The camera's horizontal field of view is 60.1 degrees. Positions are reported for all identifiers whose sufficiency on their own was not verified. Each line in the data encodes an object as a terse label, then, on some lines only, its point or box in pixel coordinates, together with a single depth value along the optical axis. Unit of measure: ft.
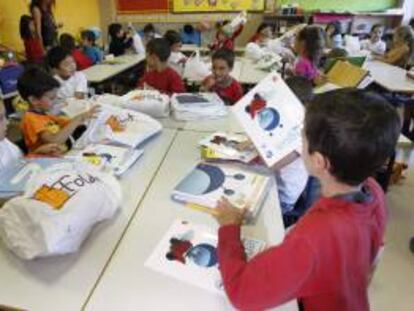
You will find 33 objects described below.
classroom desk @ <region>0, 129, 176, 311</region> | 2.90
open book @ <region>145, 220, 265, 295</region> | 3.07
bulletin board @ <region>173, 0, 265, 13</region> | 22.39
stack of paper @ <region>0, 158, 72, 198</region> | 4.08
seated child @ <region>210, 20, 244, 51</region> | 15.26
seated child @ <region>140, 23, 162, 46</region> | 17.26
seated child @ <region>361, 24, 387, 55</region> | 17.11
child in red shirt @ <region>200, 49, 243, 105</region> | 8.45
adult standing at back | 14.15
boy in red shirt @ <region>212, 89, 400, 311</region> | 2.33
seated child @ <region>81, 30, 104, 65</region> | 14.12
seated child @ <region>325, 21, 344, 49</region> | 16.60
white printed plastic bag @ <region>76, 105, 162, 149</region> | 5.51
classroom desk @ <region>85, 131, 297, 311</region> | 2.88
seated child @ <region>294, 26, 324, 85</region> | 10.11
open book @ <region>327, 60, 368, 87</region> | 9.11
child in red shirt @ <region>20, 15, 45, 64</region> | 14.28
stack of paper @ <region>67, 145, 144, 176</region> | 4.80
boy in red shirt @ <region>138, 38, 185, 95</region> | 9.07
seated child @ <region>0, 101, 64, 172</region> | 5.04
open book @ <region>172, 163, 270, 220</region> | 4.05
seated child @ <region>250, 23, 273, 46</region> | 16.78
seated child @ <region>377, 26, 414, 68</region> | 14.25
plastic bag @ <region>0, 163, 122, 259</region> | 3.09
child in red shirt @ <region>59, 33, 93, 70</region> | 12.82
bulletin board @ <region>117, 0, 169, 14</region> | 22.94
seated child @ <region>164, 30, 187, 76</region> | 11.66
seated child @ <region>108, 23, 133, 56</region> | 16.12
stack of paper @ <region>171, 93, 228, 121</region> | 7.00
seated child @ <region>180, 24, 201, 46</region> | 21.25
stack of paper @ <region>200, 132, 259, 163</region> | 5.06
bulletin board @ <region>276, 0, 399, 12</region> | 21.61
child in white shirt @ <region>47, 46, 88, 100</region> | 8.63
